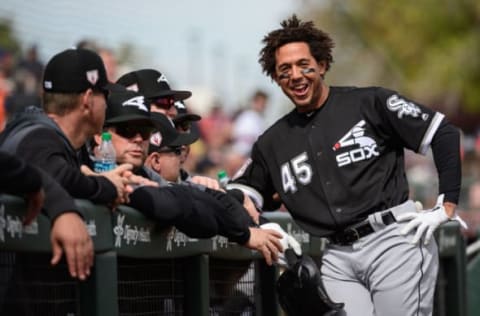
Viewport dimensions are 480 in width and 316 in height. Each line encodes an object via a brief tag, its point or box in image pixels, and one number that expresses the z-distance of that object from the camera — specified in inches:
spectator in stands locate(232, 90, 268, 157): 1325.0
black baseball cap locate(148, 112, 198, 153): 522.0
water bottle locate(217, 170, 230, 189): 640.6
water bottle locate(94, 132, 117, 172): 453.3
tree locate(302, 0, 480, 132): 3555.6
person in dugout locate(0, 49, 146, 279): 377.7
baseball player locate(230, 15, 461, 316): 507.2
